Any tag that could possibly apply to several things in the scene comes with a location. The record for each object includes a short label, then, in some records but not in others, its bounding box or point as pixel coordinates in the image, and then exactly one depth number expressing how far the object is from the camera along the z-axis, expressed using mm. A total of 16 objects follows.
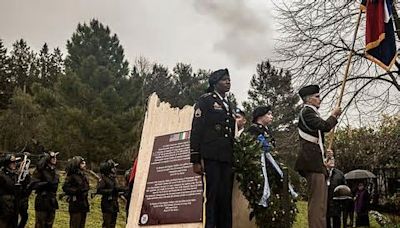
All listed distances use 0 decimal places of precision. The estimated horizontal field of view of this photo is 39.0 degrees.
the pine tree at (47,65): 41644
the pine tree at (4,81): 36625
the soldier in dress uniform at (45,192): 8961
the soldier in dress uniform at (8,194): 8695
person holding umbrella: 14602
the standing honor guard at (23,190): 9031
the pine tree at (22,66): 41494
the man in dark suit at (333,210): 8981
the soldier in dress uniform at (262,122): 7301
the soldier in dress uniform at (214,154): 5828
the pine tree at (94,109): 23875
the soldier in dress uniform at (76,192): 9102
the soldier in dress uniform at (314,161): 6031
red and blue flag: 7566
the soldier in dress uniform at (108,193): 9750
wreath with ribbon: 6648
